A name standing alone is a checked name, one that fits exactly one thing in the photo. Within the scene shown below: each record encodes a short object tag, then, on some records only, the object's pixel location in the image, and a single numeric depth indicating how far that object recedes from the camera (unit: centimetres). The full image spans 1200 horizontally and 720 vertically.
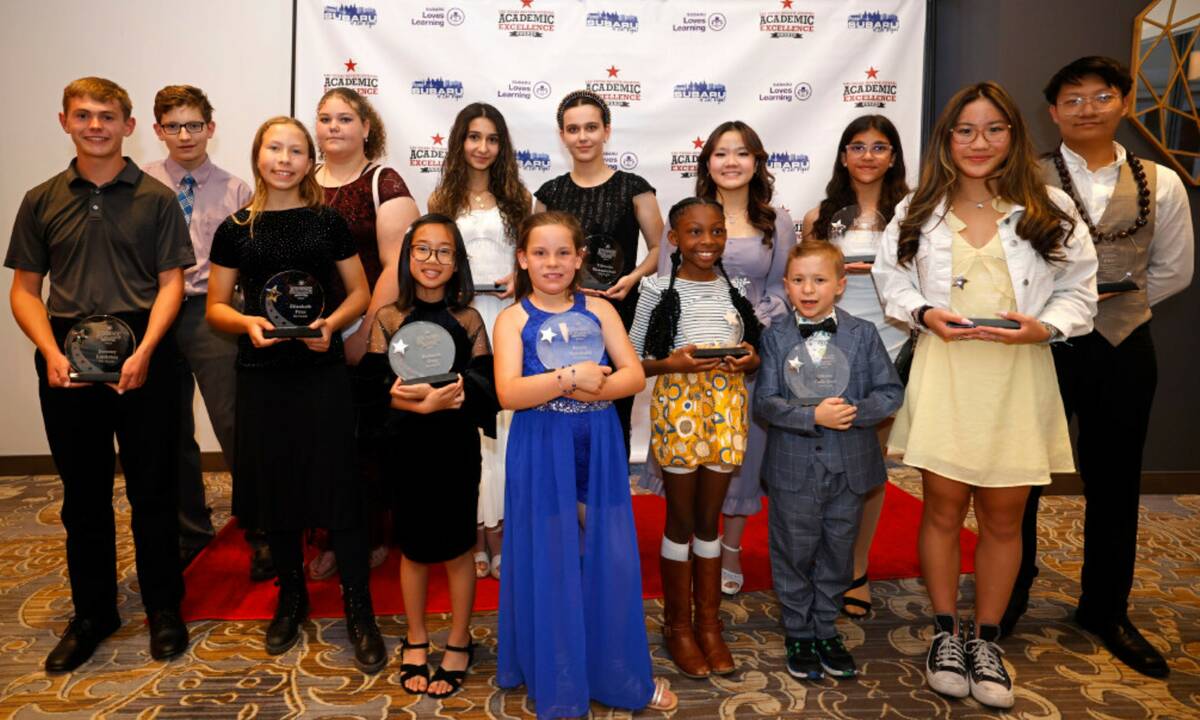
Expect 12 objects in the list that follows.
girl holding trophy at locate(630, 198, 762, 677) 257
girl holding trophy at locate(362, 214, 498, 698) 245
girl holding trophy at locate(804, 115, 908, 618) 312
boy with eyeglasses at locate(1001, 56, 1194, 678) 270
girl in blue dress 229
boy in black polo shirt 265
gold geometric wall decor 437
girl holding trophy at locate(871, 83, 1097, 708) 246
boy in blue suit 258
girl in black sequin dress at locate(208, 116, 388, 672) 262
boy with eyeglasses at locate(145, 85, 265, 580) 341
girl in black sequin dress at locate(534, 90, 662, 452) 326
